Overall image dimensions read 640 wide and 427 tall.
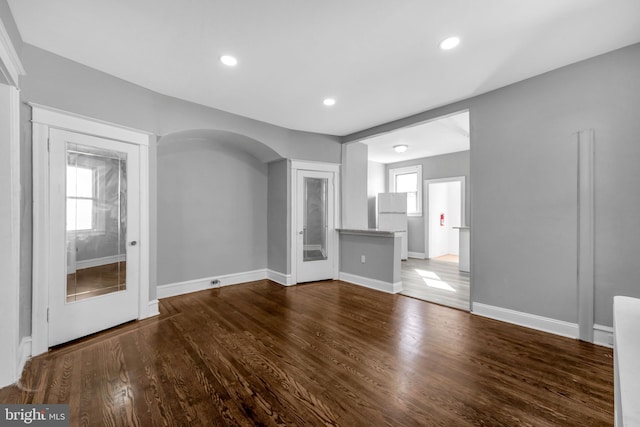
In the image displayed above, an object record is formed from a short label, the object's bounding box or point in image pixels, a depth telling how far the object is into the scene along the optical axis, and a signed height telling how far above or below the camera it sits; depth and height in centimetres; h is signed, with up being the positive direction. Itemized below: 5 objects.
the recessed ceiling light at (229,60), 254 +148
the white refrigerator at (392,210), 708 +10
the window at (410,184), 786 +90
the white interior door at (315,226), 483 -23
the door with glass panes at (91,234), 252 -21
